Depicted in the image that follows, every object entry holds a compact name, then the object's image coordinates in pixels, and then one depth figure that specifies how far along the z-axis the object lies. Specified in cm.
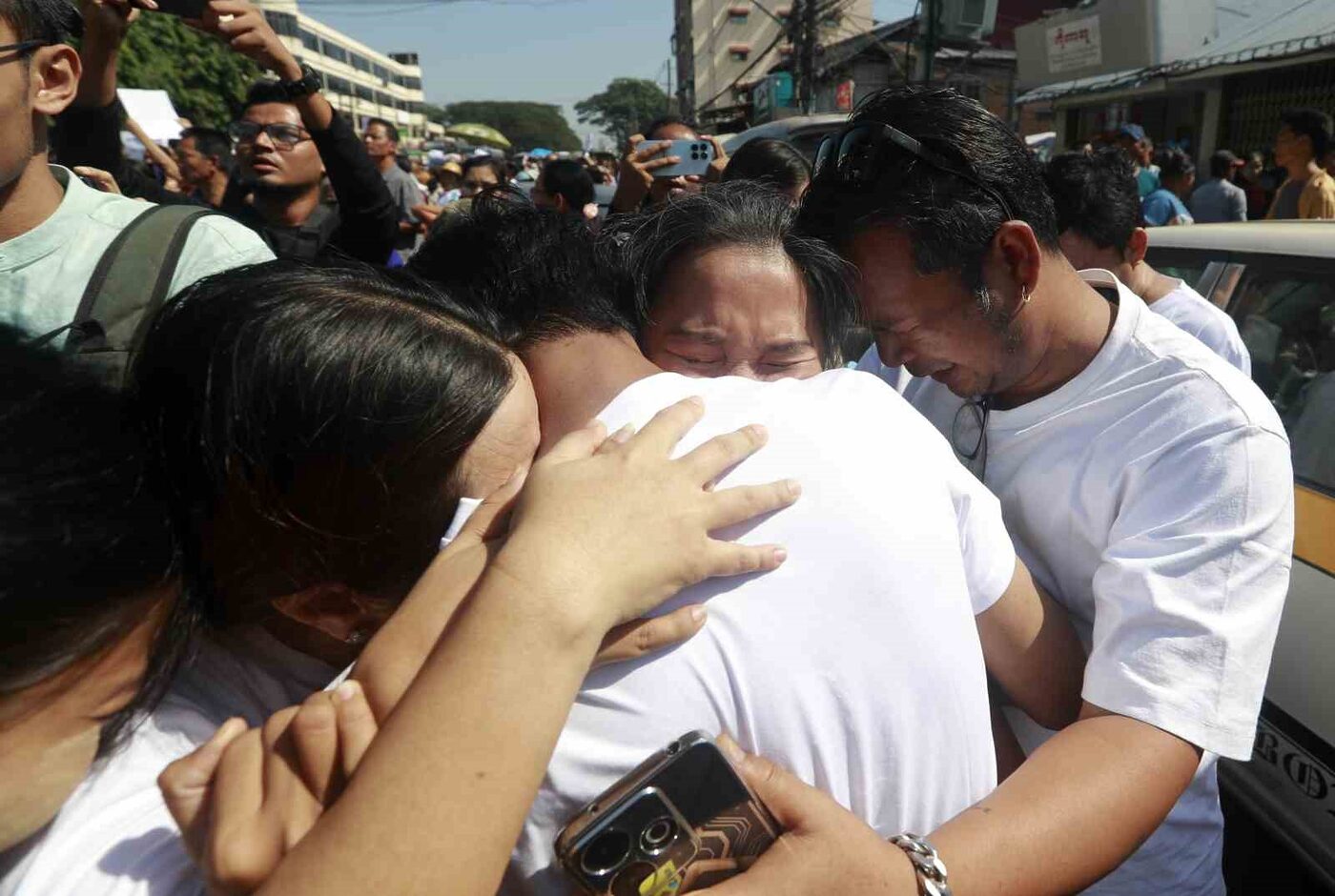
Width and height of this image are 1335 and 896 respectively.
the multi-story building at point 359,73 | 6068
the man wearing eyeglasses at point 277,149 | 235
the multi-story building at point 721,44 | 6259
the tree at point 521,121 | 10162
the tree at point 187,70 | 2178
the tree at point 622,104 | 9962
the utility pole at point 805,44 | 2330
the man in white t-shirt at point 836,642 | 86
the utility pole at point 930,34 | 1173
